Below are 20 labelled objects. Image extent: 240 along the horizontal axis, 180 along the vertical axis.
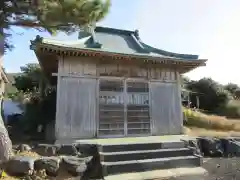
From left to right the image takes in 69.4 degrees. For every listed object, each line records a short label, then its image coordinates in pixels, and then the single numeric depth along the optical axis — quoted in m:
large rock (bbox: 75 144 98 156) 5.87
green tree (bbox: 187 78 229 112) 17.69
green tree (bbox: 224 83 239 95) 21.31
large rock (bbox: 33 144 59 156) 5.63
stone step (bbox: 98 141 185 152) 5.83
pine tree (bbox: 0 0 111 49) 5.14
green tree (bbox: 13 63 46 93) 13.86
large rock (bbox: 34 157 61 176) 4.89
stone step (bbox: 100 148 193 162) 5.55
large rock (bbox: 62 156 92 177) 5.11
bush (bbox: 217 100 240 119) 16.92
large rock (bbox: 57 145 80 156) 5.76
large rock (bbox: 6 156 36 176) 4.65
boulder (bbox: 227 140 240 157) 7.56
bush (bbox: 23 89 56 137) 8.46
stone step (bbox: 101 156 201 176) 5.28
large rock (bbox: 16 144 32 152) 5.48
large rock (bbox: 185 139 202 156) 6.45
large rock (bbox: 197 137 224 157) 7.36
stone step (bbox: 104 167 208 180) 5.14
